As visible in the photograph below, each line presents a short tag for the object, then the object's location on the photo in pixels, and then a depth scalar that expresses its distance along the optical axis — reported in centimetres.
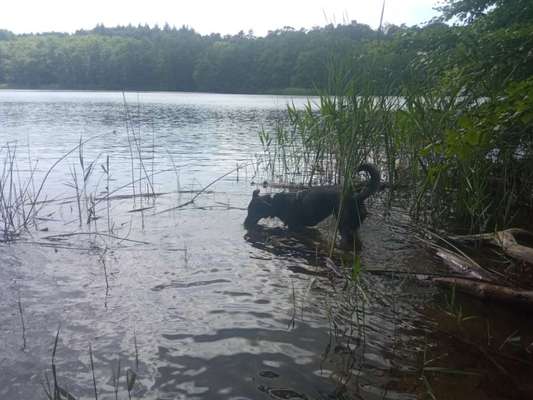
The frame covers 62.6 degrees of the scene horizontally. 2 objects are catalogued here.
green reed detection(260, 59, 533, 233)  582
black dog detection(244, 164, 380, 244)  591
